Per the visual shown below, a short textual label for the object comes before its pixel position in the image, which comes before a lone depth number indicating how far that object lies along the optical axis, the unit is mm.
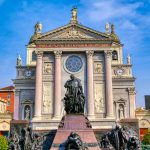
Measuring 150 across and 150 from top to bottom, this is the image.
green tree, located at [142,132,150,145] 26738
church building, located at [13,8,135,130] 27360
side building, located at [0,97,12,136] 33512
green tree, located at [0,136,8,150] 23628
